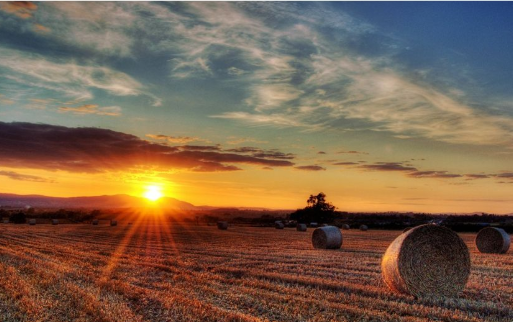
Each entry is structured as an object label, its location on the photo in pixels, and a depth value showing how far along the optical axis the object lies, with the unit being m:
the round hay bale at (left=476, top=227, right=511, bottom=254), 23.41
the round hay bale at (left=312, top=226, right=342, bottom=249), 24.17
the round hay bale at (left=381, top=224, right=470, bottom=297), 11.98
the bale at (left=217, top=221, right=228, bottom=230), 46.75
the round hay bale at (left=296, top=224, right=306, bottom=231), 47.89
